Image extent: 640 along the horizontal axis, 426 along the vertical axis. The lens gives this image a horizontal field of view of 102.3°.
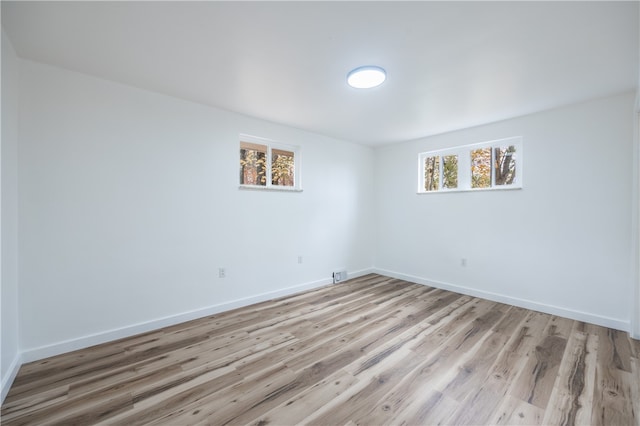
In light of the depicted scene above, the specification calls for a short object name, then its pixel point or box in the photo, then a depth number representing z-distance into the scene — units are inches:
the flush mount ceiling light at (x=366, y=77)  85.0
